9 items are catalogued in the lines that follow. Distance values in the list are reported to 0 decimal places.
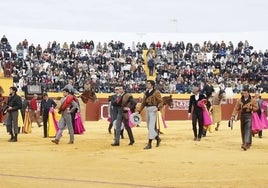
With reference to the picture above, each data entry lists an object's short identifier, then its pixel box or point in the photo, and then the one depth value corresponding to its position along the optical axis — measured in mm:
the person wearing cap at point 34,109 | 26344
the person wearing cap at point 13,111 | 17453
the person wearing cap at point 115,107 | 16328
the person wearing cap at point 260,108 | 19625
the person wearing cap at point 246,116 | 15047
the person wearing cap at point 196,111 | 17656
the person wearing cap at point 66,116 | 16891
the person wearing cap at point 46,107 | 20312
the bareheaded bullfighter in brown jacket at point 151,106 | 15039
